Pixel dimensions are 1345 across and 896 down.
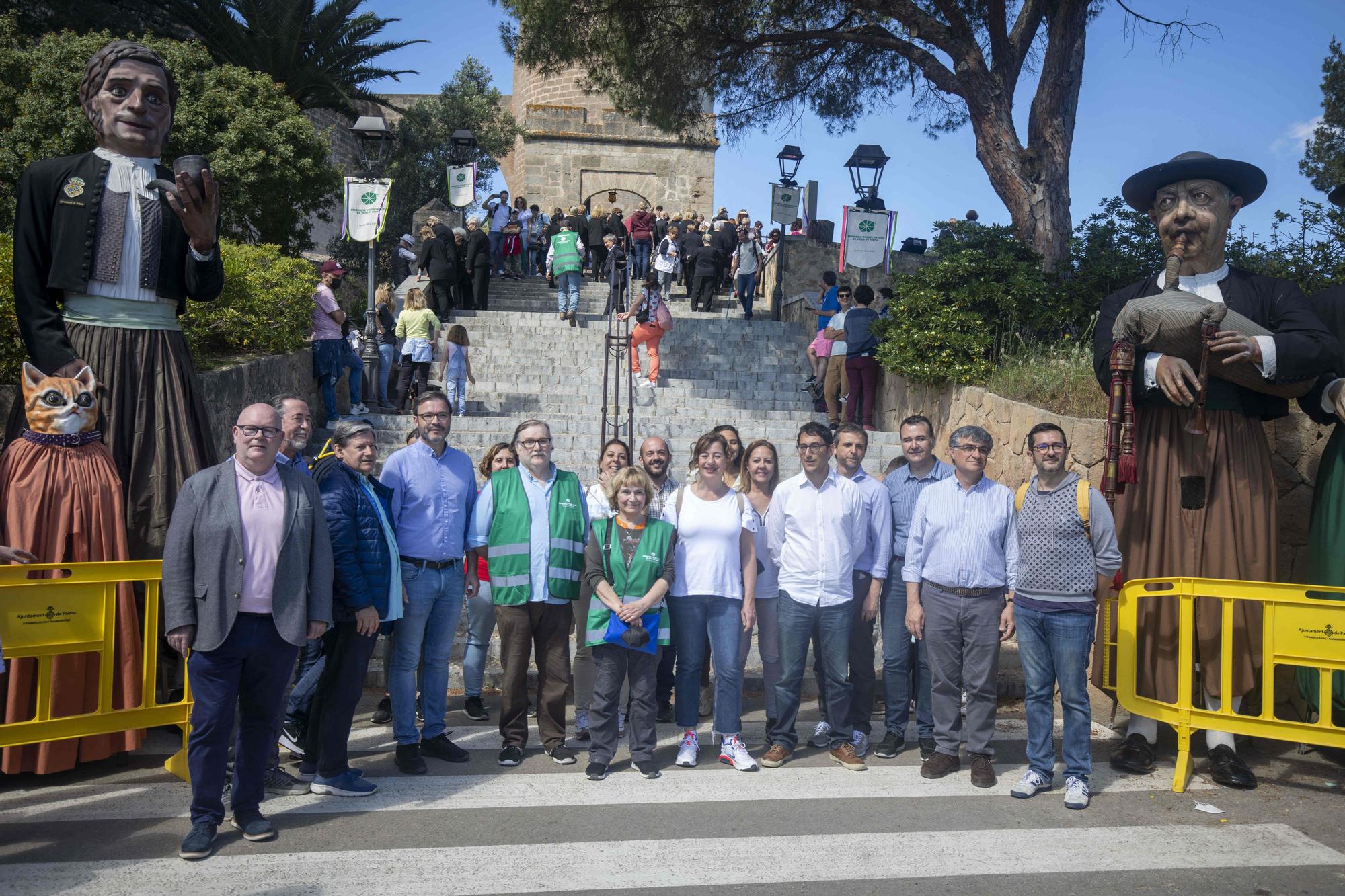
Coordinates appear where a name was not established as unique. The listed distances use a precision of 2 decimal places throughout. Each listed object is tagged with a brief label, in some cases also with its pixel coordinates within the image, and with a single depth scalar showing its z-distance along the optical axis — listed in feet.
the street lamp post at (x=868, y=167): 51.31
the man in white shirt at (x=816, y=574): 19.47
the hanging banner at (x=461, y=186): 68.28
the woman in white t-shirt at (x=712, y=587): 19.31
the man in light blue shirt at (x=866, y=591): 20.18
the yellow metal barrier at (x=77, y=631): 15.48
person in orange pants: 46.32
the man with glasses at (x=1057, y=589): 17.53
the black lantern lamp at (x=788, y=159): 63.72
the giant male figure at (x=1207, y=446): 18.62
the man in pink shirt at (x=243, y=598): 14.52
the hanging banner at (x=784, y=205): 63.82
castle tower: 109.70
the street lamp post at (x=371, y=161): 45.21
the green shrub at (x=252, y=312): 32.71
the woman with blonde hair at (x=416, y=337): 43.60
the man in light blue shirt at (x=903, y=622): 20.08
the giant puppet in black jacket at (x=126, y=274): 17.29
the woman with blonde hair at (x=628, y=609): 18.43
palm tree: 68.18
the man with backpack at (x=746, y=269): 64.03
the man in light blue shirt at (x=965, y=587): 18.48
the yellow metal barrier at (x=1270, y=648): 17.10
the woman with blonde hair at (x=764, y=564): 20.31
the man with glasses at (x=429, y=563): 18.84
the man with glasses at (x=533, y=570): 19.19
